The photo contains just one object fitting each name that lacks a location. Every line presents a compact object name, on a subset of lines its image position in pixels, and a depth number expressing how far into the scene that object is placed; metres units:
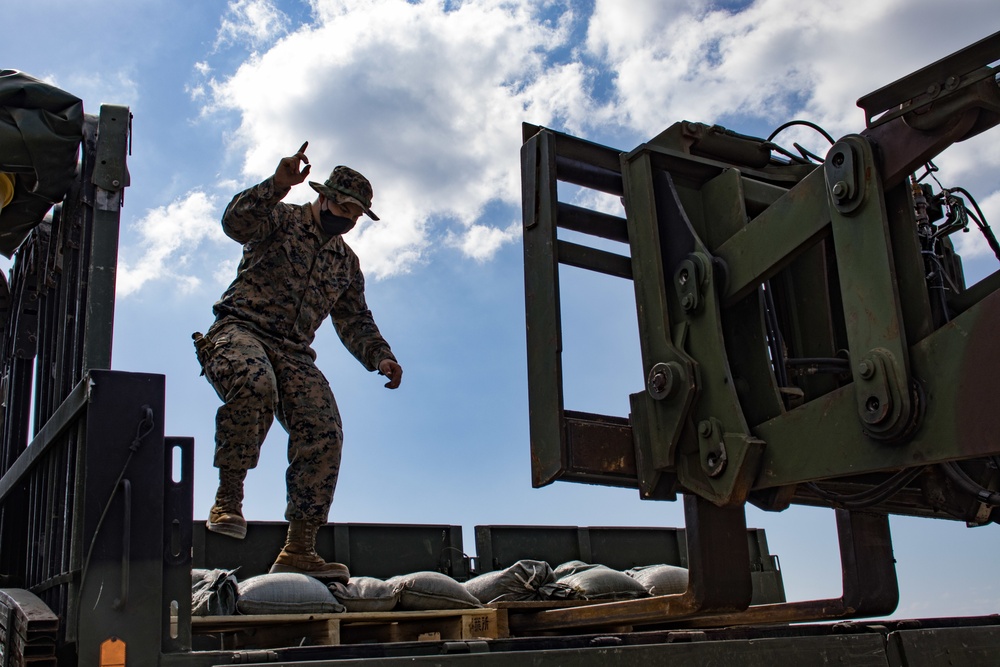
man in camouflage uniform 3.68
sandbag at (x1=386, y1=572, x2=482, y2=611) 3.75
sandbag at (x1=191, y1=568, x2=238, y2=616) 3.31
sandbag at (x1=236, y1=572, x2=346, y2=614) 3.43
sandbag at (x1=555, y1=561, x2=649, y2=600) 4.34
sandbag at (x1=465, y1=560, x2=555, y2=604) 4.30
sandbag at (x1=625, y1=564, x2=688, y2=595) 4.72
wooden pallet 3.28
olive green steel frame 2.39
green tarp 3.15
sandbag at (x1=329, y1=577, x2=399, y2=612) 3.68
